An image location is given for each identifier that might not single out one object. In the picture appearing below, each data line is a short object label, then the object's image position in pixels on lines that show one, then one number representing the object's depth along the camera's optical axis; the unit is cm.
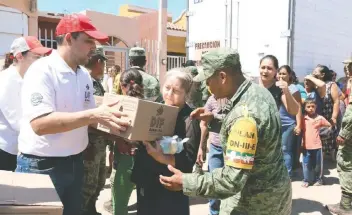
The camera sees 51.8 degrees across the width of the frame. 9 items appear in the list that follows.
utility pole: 1112
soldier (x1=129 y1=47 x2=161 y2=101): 394
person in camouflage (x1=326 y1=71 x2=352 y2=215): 400
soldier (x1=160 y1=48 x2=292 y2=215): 173
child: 543
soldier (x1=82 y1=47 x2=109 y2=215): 353
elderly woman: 238
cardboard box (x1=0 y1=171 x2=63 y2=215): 143
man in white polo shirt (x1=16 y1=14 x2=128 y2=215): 205
